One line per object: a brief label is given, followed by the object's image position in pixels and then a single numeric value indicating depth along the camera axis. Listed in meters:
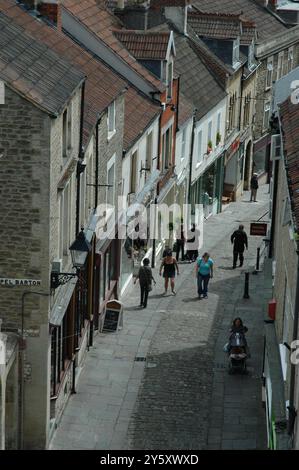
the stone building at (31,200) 18.11
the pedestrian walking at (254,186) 49.38
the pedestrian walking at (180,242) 35.72
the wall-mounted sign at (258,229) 30.36
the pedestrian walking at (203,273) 29.64
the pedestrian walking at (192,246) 36.31
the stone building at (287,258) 16.50
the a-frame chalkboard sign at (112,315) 26.69
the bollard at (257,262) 34.04
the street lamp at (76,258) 19.22
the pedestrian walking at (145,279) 28.72
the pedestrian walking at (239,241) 34.06
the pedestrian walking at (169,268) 30.48
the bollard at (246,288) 30.28
